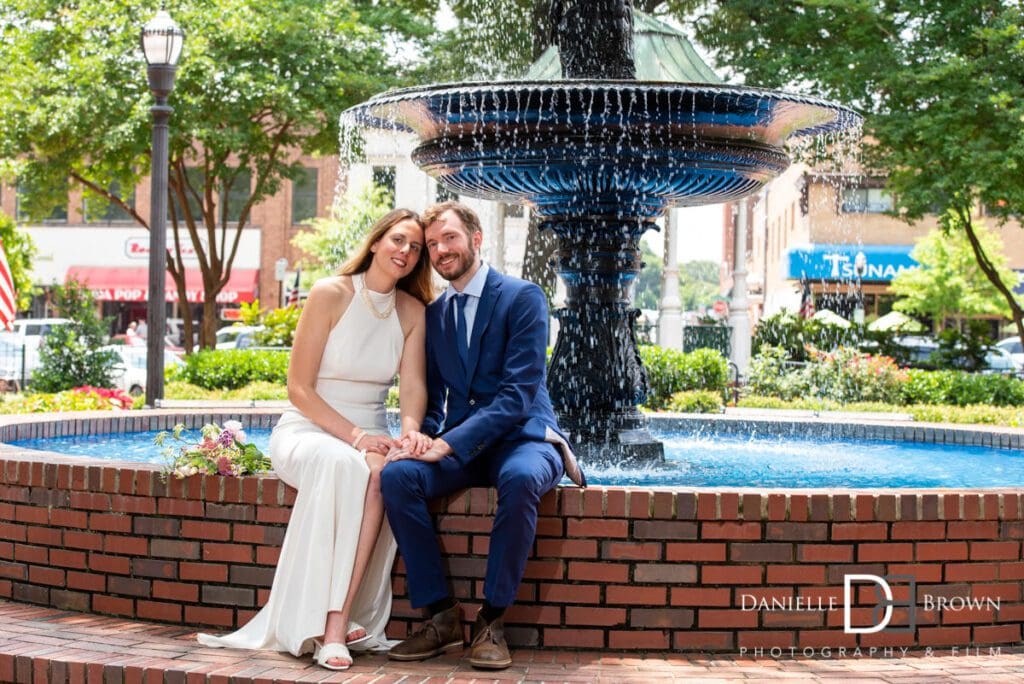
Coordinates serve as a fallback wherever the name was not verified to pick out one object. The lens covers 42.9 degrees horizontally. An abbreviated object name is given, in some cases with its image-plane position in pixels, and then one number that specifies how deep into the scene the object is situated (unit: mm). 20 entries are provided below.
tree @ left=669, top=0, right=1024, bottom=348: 20812
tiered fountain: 6684
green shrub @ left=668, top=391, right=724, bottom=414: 16344
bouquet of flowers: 5094
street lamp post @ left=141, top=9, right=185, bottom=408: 13305
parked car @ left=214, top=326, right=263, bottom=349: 30875
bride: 4633
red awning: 52312
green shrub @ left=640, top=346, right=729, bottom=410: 18547
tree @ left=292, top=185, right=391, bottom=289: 44812
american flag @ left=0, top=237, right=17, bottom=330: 11992
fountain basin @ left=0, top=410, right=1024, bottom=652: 4766
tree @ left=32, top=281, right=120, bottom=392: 18156
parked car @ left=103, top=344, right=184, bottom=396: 22758
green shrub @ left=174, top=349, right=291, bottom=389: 18766
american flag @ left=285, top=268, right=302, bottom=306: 44188
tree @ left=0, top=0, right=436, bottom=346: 23203
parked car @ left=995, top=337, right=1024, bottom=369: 39188
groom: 4559
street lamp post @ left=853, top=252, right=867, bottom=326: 35688
